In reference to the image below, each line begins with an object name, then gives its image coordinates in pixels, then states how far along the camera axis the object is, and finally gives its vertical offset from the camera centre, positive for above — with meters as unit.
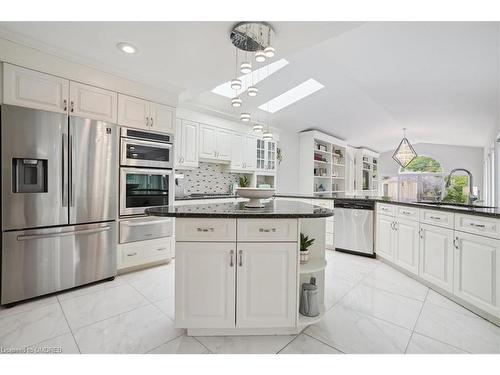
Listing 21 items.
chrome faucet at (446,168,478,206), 2.75 -0.06
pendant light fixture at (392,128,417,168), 5.38 +0.78
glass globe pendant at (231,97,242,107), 2.31 +0.82
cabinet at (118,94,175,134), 2.77 +0.88
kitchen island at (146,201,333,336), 1.58 -0.56
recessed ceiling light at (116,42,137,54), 2.17 +1.28
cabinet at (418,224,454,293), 2.24 -0.67
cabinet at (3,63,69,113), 2.06 +0.87
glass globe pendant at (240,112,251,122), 2.60 +0.76
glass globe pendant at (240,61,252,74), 1.81 +0.91
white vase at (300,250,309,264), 1.80 -0.51
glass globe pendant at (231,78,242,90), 2.06 +0.89
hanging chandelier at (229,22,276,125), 1.80 +1.26
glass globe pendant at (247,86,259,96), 2.19 +0.88
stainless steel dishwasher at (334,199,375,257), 3.51 -0.58
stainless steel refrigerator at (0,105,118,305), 2.07 -0.15
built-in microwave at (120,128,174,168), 2.77 +0.46
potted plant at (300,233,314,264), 1.80 -0.46
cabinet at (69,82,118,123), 2.40 +0.88
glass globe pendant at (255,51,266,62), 1.65 +0.91
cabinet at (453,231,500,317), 1.84 -0.67
